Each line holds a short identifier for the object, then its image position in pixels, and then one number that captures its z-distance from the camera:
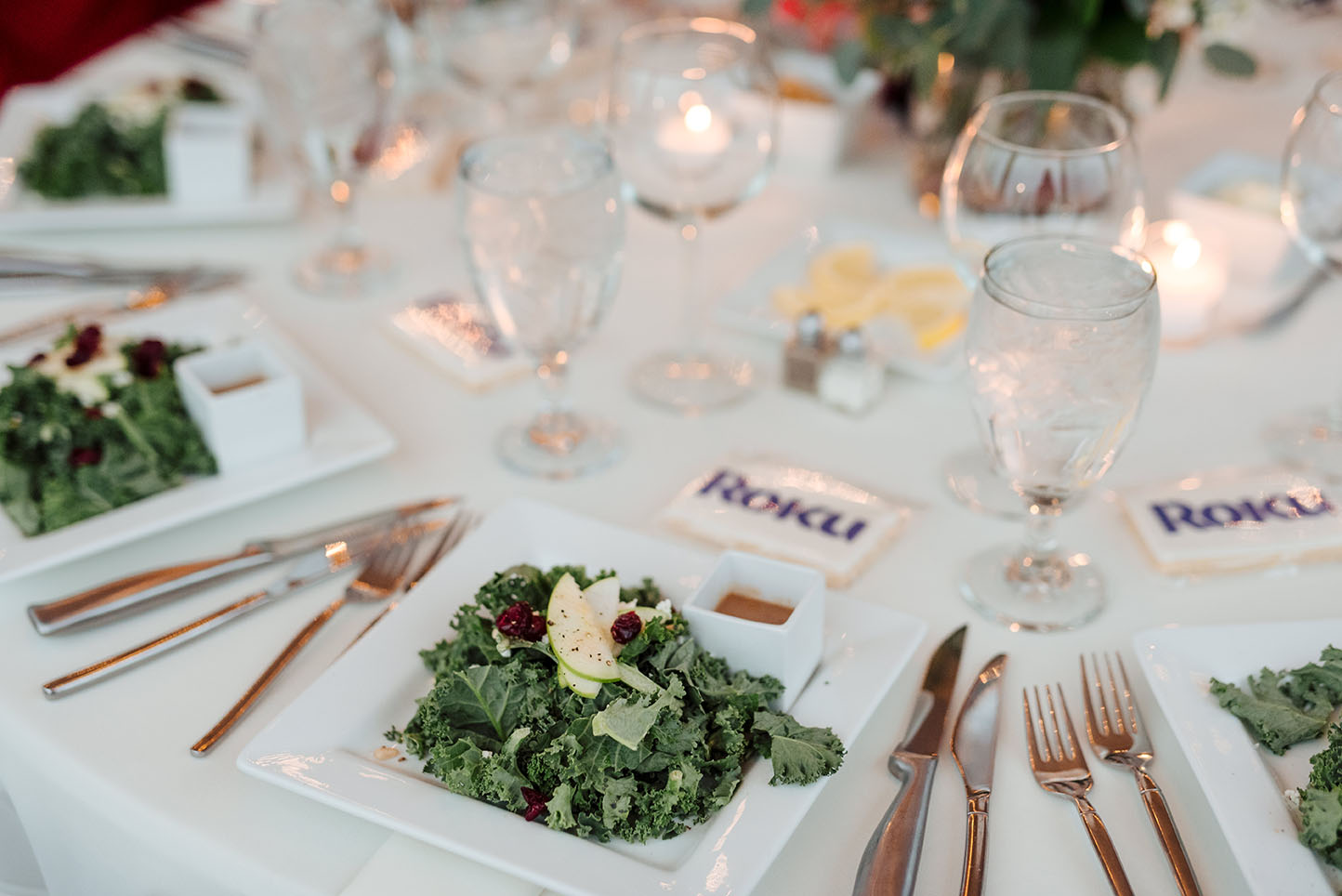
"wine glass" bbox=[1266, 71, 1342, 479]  1.15
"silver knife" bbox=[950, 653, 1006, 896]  0.81
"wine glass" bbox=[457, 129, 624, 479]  1.14
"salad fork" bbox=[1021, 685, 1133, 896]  0.82
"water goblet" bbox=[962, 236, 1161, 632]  0.90
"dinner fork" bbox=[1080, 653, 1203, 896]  0.80
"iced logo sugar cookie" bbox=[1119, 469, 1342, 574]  1.09
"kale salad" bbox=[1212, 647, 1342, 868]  0.77
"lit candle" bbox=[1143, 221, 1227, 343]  1.41
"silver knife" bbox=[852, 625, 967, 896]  0.79
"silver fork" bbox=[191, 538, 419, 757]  0.95
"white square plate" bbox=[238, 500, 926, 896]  0.78
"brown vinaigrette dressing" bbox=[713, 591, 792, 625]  0.93
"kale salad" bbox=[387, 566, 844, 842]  0.81
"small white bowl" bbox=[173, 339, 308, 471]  1.17
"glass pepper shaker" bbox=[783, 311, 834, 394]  1.34
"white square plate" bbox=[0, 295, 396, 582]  1.09
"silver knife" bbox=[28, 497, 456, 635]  1.03
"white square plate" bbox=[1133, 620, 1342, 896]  0.76
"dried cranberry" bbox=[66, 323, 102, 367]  1.24
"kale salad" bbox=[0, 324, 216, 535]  1.14
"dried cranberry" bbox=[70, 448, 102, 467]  1.16
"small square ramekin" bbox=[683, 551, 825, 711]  0.89
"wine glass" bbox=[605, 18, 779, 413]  1.29
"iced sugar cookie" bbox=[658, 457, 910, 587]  1.11
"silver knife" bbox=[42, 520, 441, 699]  0.99
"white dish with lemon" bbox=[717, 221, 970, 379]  1.39
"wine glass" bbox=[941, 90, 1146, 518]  1.17
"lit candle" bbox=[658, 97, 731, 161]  1.30
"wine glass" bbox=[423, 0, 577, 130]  1.70
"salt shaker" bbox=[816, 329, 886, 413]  1.31
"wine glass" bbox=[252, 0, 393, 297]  1.49
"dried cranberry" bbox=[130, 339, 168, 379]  1.25
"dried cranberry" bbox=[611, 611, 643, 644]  0.87
